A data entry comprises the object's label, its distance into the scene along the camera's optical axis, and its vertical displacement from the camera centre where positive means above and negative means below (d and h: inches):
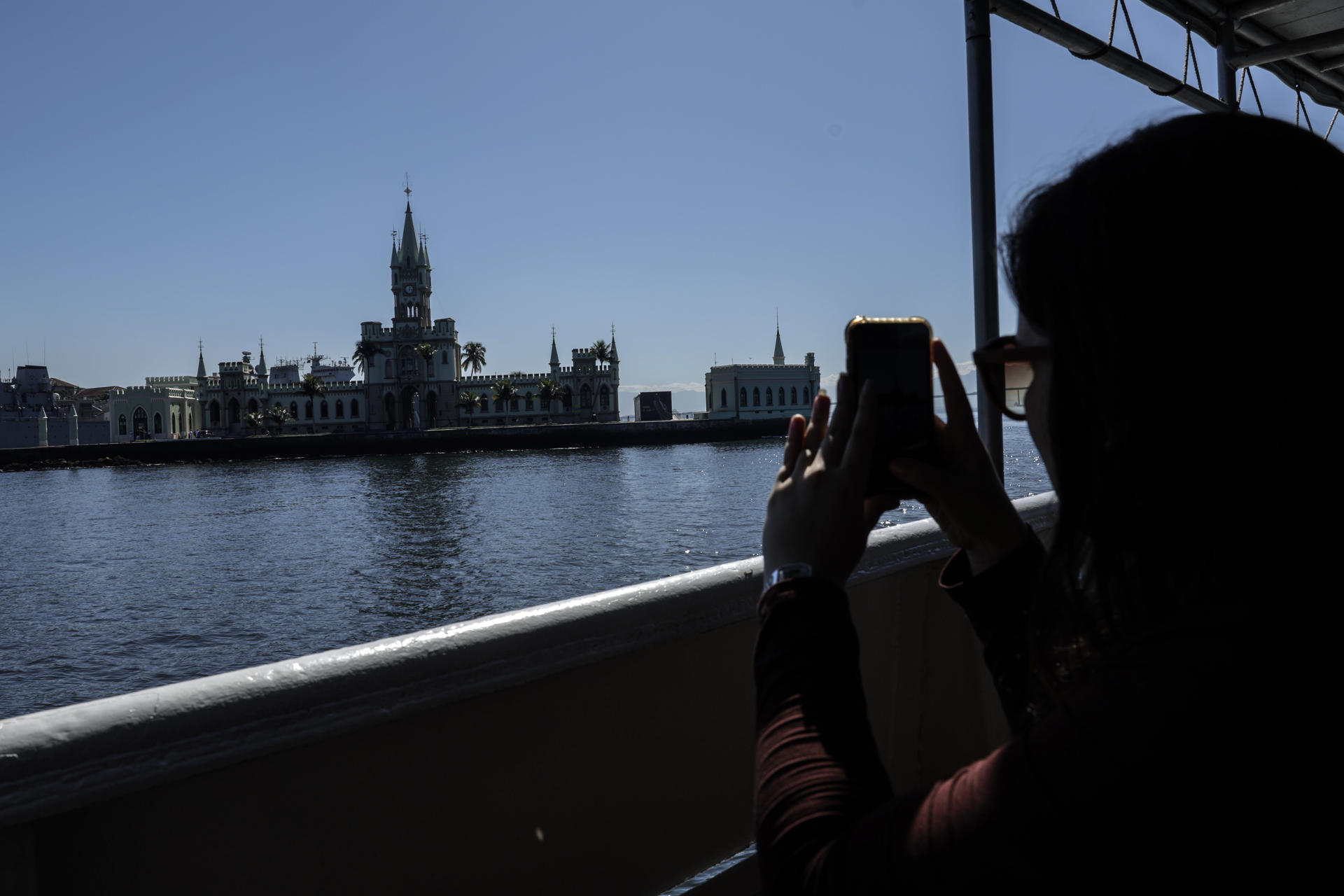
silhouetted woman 18.9 -4.0
